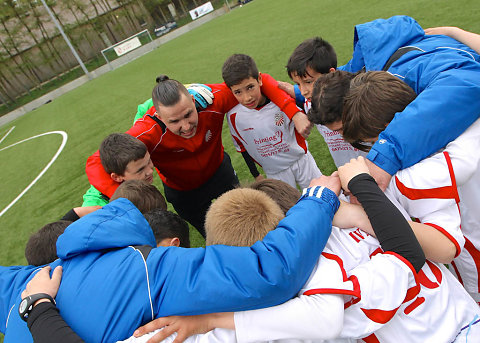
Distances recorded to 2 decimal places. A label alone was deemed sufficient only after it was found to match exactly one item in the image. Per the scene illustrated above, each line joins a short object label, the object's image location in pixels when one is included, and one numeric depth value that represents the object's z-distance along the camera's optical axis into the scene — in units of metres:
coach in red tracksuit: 2.27
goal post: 25.06
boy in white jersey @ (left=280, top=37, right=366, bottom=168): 2.42
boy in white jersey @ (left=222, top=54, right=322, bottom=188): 2.46
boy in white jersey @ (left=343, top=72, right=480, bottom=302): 1.14
